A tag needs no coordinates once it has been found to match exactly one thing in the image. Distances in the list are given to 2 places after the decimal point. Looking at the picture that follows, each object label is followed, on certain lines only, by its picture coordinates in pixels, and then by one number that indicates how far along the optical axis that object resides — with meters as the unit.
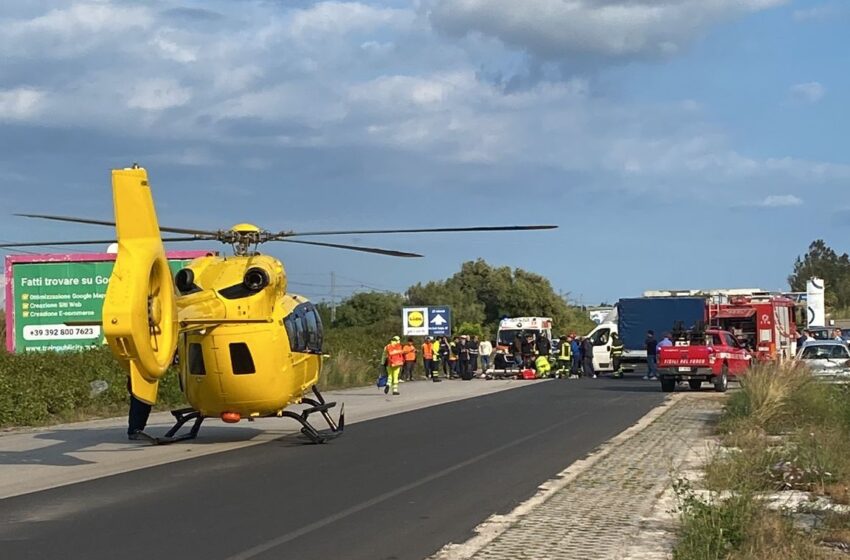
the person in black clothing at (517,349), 46.25
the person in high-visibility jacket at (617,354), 43.44
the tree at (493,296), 91.25
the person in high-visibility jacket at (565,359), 45.06
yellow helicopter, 13.23
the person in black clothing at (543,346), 46.19
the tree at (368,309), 86.88
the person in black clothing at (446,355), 46.56
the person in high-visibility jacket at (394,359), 32.41
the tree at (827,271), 123.88
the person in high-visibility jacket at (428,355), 44.09
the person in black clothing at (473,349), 46.00
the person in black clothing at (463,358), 45.34
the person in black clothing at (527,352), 46.44
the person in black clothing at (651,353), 40.03
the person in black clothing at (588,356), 44.88
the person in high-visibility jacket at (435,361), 44.60
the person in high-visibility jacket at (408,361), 40.57
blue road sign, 52.25
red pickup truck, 31.86
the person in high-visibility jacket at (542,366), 45.12
